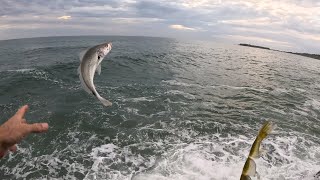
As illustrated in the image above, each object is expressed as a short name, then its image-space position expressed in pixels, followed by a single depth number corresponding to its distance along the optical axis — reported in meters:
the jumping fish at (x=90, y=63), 2.78
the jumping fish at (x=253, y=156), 2.17
